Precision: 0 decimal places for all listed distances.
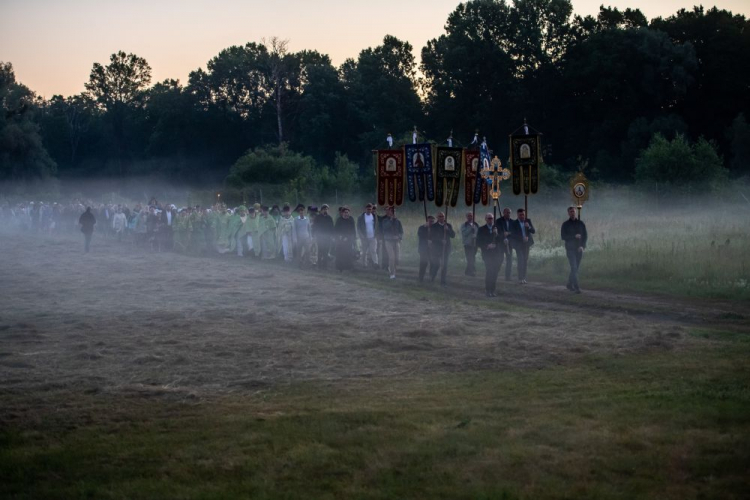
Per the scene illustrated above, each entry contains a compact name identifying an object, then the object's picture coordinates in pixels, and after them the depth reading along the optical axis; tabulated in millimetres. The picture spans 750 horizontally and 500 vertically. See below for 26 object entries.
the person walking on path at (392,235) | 26562
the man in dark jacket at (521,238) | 24156
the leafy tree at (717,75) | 61750
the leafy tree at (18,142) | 83875
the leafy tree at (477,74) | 68438
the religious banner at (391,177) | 26922
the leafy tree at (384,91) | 77938
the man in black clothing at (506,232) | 23817
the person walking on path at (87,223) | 39562
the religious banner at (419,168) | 26250
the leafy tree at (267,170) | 58969
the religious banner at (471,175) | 27484
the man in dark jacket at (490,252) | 21656
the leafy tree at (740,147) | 54906
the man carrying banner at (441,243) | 24203
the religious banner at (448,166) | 25609
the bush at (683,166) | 41719
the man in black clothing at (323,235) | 29375
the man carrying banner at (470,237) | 25516
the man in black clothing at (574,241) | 21922
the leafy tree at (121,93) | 106500
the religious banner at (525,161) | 24688
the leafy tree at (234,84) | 90625
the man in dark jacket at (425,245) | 24391
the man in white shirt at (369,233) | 29938
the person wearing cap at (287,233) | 33781
